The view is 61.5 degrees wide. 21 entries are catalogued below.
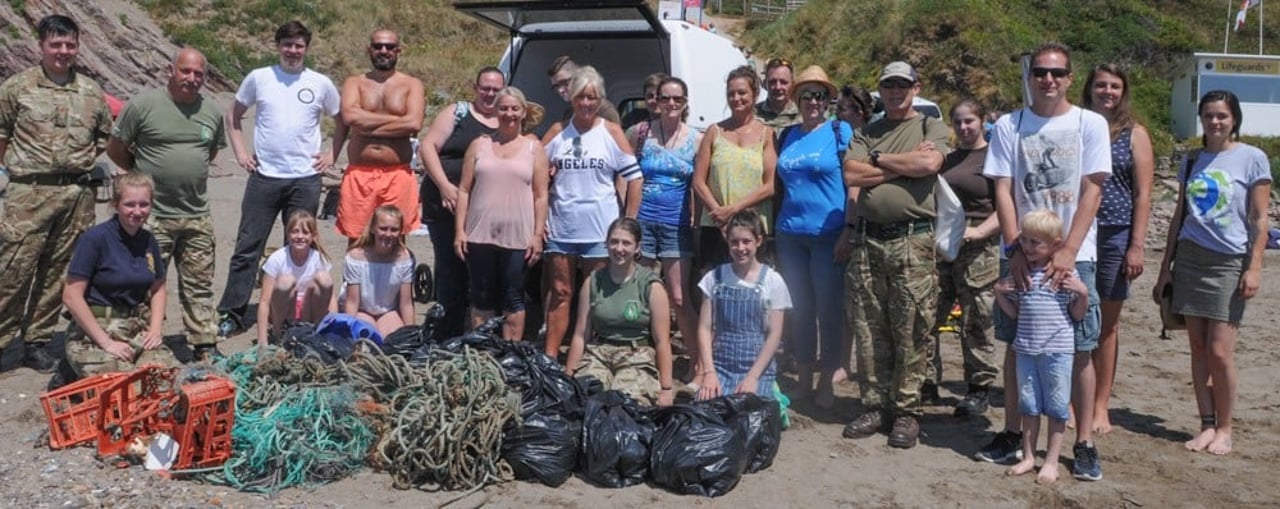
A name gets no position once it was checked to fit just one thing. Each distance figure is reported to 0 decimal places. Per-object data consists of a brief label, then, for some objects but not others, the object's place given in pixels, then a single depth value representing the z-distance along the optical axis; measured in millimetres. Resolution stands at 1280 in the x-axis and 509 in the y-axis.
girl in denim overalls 5195
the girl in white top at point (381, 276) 5988
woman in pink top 5629
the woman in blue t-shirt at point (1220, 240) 4957
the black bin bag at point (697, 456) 4426
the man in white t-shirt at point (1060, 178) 4559
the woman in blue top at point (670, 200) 5750
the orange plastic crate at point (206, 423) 4277
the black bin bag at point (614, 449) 4496
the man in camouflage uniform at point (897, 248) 4988
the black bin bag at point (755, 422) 4695
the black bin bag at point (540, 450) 4469
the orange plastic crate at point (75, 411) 4469
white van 7562
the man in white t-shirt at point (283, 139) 6457
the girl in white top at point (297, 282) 6105
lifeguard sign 17484
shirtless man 6305
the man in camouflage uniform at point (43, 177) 5801
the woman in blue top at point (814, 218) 5445
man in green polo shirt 6117
